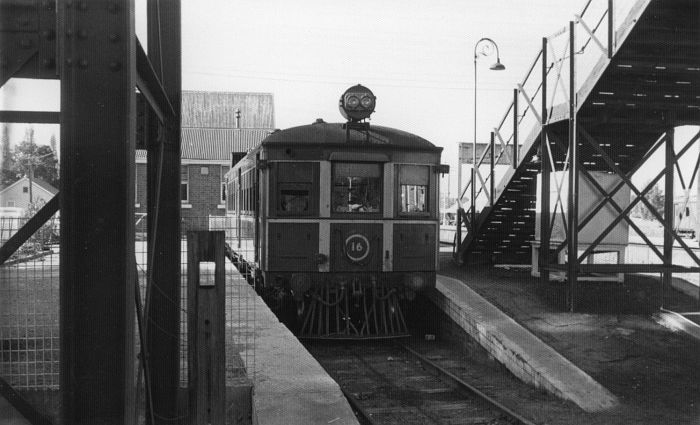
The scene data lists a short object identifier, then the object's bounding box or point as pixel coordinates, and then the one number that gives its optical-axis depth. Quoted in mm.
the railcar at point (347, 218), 10375
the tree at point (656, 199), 68694
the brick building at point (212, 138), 32812
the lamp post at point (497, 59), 18828
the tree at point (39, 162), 13203
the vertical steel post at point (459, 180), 14655
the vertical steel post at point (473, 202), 13672
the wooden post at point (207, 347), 4137
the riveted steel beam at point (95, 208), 2359
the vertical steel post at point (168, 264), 4246
